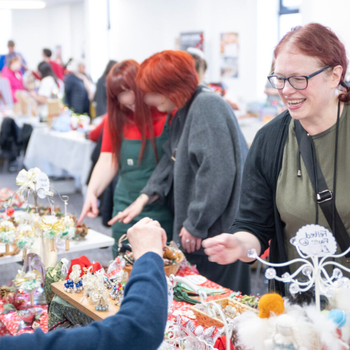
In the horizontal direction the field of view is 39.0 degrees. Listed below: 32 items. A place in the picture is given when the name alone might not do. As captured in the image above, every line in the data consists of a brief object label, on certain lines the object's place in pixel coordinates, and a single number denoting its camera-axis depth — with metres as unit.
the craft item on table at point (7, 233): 1.92
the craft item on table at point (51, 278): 1.59
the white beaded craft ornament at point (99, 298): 1.32
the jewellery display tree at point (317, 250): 0.94
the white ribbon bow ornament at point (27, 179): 1.79
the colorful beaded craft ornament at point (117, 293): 1.41
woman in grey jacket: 2.09
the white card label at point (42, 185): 1.78
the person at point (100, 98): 5.84
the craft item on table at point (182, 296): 1.65
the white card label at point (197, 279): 1.80
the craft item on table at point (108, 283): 1.48
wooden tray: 1.29
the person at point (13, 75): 8.66
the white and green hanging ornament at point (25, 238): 1.85
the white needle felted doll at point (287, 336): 0.90
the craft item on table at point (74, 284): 1.44
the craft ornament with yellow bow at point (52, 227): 1.83
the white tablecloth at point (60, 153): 5.16
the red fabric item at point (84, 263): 1.58
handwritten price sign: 0.94
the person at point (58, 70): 10.52
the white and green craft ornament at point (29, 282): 1.68
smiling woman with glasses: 1.29
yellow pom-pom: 0.95
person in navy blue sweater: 0.87
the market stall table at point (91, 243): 2.23
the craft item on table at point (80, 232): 2.36
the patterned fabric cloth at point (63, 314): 1.40
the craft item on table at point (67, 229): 1.89
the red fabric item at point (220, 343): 1.22
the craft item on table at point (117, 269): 1.65
